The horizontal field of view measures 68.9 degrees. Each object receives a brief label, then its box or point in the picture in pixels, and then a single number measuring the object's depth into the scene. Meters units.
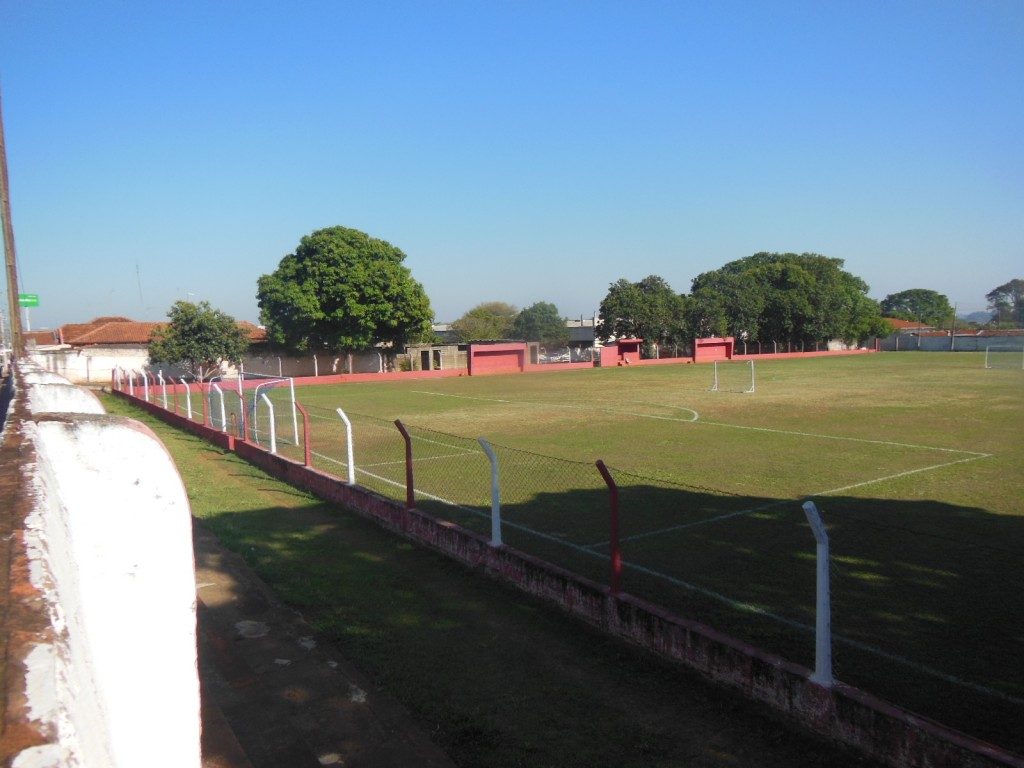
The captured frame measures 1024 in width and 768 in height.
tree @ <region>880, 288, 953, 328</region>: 125.38
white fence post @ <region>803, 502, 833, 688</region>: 4.57
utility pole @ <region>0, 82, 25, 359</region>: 17.03
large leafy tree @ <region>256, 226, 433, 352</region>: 44.78
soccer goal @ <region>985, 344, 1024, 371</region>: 46.51
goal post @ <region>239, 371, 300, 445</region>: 14.96
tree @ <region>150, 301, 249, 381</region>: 40.25
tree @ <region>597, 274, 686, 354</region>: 62.47
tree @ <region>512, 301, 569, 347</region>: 92.75
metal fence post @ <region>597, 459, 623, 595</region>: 6.02
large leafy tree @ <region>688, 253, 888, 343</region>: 68.38
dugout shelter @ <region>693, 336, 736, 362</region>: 64.31
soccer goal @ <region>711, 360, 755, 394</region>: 33.02
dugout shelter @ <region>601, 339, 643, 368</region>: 58.69
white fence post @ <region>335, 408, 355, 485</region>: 10.41
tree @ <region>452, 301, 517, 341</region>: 79.25
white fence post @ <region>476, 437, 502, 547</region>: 7.38
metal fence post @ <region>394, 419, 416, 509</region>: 8.99
